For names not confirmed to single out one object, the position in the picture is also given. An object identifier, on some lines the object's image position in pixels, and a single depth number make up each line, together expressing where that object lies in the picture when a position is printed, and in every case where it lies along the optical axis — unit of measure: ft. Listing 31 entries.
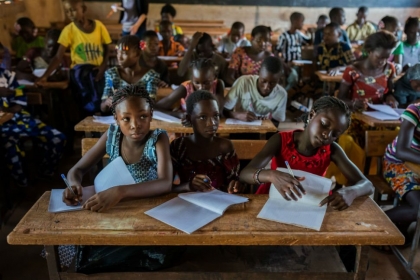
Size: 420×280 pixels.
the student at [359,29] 25.69
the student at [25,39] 18.03
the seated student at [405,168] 7.27
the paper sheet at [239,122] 8.88
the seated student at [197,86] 8.76
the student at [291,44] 19.97
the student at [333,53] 17.21
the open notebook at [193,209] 4.20
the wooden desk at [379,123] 9.32
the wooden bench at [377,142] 8.16
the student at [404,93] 11.59
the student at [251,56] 13.24
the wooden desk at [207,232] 3.98
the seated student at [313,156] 4.67
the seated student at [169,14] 22.27
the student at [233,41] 19.39
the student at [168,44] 18.05
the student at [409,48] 16.35
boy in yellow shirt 13.46
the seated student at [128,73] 9.99
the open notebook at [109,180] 4.85
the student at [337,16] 23.49
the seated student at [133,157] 4.82
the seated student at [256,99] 9.86
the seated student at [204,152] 6.28
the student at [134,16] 17.12
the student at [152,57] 13.33
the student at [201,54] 13.89
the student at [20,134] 10.39
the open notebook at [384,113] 9.66
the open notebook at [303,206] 4.28
